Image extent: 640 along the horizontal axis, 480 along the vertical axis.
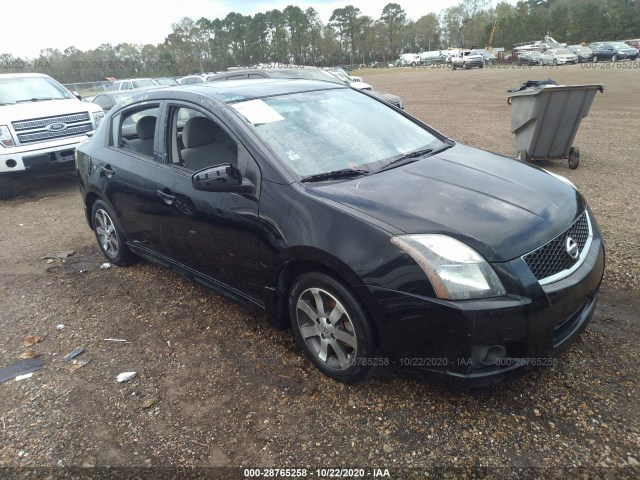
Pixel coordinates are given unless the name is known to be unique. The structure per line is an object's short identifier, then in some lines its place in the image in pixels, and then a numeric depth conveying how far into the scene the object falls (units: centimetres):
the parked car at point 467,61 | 4659
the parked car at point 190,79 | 2083
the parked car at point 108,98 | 1372
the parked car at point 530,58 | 4194
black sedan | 231
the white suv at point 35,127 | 728
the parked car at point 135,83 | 1998
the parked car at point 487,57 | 5017
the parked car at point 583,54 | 4060
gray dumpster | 703
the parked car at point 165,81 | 2110
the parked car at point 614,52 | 3853
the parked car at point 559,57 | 3950
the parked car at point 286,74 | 1207
